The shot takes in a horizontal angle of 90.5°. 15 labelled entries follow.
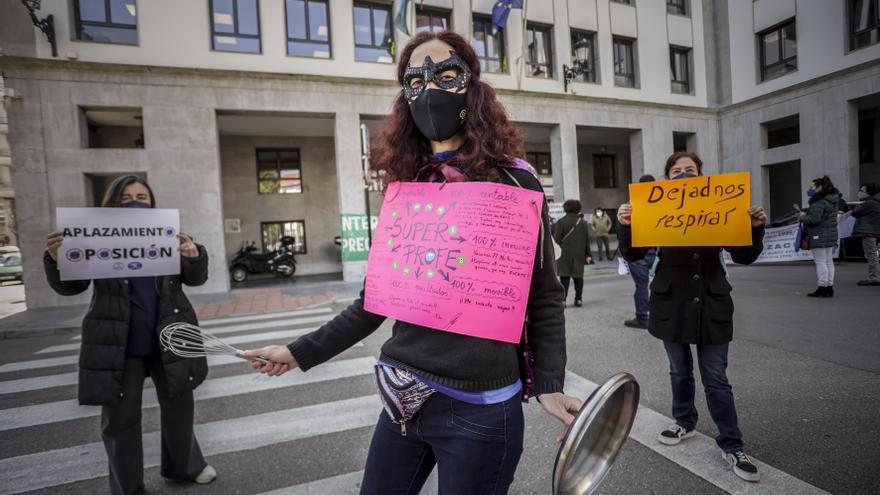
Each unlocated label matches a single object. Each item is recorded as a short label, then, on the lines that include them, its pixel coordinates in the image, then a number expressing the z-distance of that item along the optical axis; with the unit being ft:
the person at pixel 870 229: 29.58
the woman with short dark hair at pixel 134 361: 8.79
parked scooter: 54.75
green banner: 48.39
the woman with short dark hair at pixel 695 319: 9.39
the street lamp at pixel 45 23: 37.45
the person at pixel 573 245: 27.91
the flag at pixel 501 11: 50.06
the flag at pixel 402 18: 46.50
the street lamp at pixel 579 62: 58.70
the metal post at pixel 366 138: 37.79
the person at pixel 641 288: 22.08
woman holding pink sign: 4.40
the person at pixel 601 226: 61.00
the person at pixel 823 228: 26.43
